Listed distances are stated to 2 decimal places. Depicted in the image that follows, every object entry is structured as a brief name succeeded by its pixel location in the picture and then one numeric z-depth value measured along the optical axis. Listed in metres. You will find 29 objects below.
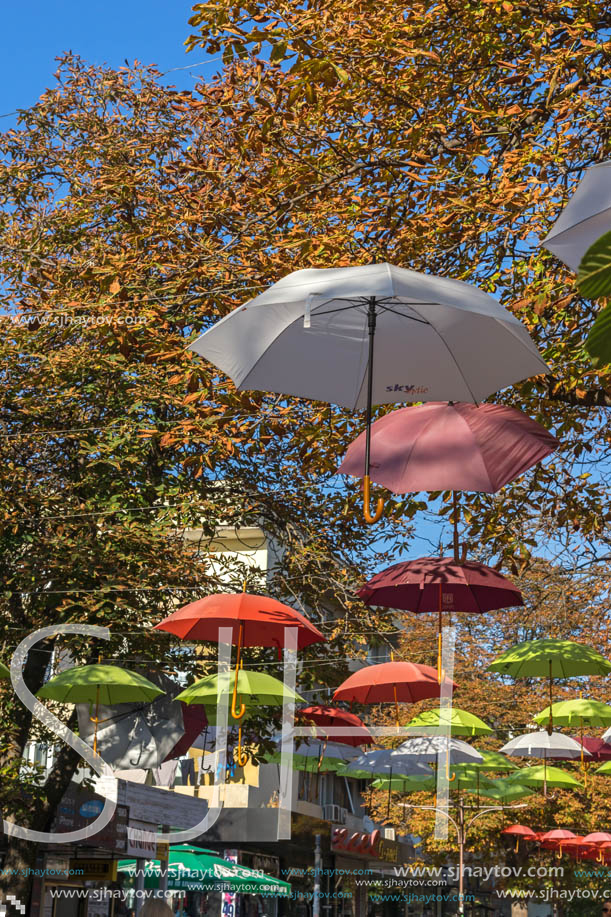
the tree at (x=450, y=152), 8.42
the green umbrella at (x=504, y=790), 21.84
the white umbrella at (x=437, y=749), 18.45
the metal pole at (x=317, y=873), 32.23
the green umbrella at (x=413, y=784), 23.12
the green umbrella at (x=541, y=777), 20.67
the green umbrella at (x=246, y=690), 12.99
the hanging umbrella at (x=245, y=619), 10.66
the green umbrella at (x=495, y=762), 19.92
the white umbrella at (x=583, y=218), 5.10
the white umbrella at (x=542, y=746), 16.89
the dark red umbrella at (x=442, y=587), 9.76
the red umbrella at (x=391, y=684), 14.02
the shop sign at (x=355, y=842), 36.03
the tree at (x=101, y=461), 14.01
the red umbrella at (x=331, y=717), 16.44
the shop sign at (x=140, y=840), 18.20
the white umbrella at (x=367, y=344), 6.13
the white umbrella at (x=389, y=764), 19.92
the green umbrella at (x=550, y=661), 12.09
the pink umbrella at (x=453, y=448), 7.11
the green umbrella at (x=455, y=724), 17.09
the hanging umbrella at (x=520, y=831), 26.61
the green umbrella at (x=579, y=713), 15.30
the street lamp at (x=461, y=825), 21.83
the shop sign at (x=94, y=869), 18.83
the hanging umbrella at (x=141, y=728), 15.77
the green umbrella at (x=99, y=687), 12.94
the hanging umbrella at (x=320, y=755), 19.17
